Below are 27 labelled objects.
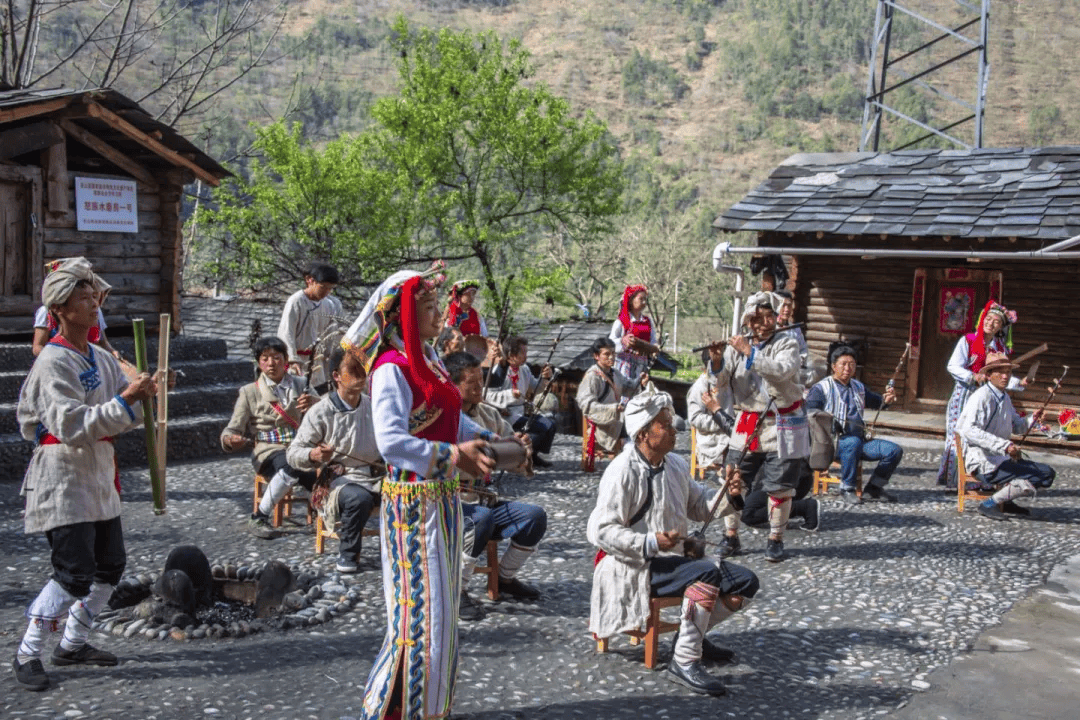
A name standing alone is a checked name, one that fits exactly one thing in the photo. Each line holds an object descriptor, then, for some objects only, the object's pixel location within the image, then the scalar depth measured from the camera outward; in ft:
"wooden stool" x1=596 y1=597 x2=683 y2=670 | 16.97
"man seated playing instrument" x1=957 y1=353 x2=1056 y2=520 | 29.45
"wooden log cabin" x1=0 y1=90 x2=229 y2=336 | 36.55
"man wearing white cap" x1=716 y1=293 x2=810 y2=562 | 24.06
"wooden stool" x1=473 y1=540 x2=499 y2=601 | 20.49
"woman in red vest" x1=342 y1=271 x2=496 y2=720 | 12.58
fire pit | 18.21
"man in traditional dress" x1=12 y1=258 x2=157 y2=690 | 14.73
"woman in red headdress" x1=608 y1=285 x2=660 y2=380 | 37.93
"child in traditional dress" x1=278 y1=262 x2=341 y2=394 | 30.12
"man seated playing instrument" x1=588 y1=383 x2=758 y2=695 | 16.42
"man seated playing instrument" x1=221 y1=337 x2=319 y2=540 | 25.17
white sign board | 39.52
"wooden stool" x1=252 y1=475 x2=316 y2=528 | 25.55
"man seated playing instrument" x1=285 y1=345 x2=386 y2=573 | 22.41
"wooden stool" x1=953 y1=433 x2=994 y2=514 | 30.48
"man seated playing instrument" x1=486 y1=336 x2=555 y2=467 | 35.12
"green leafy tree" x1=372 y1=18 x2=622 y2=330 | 53.57
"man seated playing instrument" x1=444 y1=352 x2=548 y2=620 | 19.66
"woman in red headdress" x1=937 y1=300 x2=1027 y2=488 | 33.50
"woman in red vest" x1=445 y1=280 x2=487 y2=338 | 36.47
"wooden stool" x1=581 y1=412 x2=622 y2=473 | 34.91
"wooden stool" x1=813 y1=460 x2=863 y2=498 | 32.37
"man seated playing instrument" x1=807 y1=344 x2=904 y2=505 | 31.86
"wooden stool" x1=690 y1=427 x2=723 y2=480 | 32.78
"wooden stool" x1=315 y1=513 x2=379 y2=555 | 23.34
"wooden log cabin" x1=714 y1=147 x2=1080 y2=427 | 45.21
